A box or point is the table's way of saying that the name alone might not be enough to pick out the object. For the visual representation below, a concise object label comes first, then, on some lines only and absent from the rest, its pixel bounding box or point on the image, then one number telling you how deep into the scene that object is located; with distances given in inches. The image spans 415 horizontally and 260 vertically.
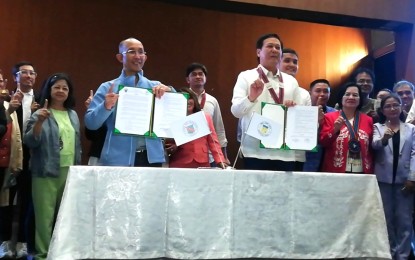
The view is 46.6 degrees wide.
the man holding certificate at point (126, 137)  114.0
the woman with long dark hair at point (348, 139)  132.9
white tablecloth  87.8
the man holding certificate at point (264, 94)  116.7
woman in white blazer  137.7
